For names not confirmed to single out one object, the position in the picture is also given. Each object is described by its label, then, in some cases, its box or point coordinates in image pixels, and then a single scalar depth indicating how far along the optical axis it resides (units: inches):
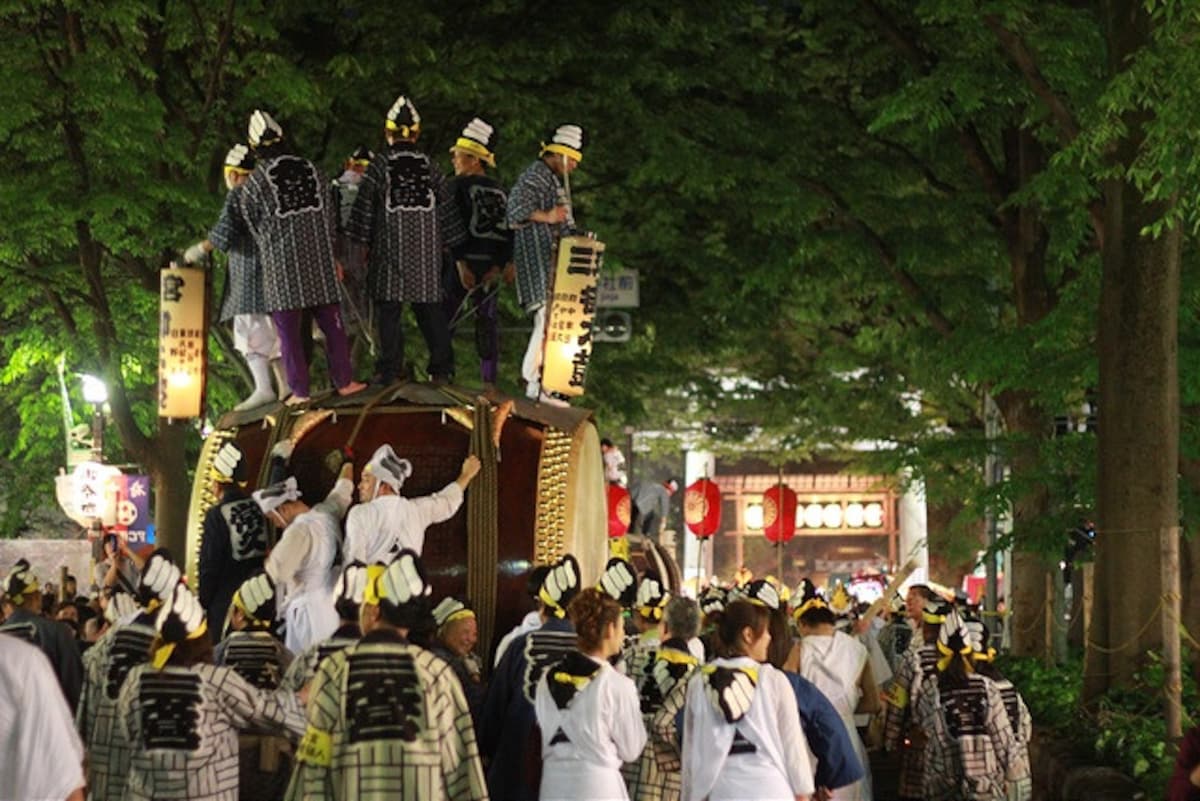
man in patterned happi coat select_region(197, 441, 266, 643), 477.7
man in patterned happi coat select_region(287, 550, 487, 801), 313.0
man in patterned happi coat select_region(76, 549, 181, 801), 360.5
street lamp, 1030.4
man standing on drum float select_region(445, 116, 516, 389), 544.7
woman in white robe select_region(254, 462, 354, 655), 448.5
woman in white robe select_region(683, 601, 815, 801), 336.5
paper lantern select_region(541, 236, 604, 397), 524.4
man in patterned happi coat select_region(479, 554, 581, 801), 389.1
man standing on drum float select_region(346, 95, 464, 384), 514.3
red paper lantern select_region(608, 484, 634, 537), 912.9
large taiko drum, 490.9
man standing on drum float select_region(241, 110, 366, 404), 506.0
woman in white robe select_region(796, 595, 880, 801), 480.4
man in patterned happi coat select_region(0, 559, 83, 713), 455.2
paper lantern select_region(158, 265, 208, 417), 561.0
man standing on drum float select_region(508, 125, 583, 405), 524.1
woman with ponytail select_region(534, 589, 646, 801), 336.5
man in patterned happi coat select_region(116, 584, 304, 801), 336.5
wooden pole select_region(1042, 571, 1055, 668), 878.4
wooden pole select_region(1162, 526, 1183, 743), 518.6
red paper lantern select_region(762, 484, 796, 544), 1368.1
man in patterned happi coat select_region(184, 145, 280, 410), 529.3
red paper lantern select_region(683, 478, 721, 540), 1325.0
